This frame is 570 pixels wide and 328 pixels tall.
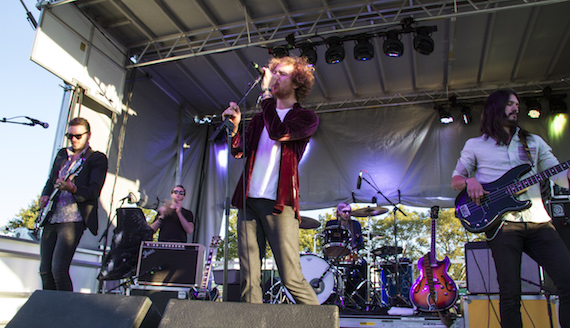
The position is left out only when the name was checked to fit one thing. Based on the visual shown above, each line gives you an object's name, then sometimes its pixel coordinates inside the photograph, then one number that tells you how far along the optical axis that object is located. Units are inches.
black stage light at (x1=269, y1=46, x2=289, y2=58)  262.2
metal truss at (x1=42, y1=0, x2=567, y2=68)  240.2
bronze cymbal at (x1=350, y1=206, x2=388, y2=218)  281.0
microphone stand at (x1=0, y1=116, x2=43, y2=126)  173.0
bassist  92.0
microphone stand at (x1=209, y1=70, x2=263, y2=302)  80.7
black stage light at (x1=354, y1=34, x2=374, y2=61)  254.8
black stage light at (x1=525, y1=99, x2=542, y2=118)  301.9
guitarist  124.0
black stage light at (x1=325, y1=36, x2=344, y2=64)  259.6
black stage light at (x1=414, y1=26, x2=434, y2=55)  241.0
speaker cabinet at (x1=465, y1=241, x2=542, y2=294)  146.3
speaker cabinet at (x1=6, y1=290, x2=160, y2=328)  65.3
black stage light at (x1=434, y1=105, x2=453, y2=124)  319.3
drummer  260.1
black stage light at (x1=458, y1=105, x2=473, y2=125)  318.6
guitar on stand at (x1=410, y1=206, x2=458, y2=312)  206.8
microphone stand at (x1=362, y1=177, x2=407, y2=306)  250.2
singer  81.0
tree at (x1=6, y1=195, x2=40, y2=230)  548.2
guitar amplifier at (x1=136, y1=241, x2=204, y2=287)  187.7
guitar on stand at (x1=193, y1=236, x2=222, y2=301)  200.2
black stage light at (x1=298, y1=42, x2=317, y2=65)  264.2
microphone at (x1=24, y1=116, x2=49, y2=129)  176.2
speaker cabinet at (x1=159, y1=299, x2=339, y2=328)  59.0
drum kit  241.9
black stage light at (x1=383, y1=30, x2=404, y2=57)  248.1
